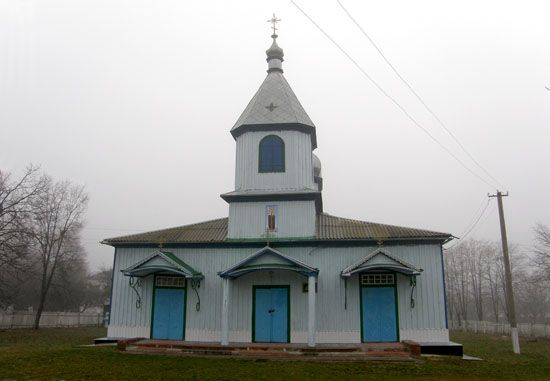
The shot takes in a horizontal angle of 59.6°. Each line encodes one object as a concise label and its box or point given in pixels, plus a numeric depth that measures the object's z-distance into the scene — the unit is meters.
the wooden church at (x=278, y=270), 17.36
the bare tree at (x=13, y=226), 25.20
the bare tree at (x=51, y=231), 33.16
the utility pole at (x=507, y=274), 19.08
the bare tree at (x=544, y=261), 32.78
